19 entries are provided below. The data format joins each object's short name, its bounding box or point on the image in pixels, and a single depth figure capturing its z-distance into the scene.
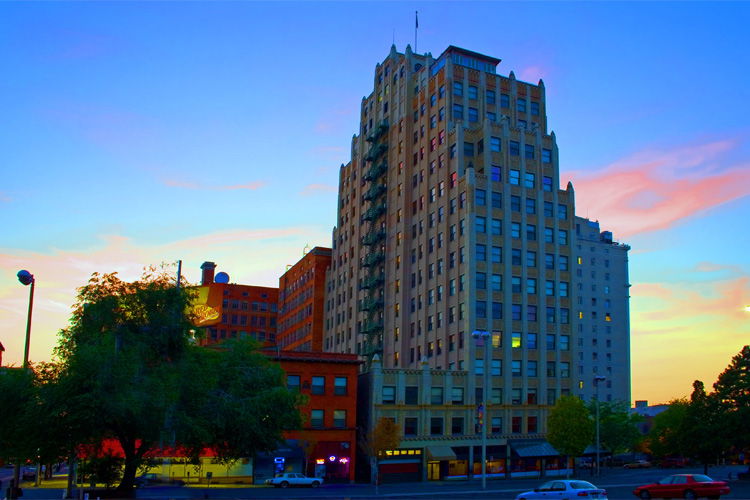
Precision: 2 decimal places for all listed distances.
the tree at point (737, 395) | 61.75
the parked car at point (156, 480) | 67.00
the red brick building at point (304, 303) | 124.88
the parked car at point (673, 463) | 103.00
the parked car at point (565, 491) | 37.69
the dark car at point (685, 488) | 40.72
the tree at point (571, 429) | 69.19
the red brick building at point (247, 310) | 155.88
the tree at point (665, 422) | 100.76
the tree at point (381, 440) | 65.81
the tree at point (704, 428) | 62.25
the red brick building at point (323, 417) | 71.25
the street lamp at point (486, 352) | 55.57
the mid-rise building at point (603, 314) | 151.12
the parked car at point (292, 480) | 65.06
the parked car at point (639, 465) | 106.50
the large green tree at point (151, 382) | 36.88
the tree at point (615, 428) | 91.50
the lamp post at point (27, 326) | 31.31
